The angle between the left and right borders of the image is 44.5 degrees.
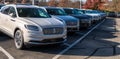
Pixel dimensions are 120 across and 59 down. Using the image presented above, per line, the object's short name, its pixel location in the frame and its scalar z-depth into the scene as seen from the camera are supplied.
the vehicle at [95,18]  14.60
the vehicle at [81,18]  9.66
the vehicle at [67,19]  7.63
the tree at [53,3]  40.08
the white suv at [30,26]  5.05
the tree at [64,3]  38.69
